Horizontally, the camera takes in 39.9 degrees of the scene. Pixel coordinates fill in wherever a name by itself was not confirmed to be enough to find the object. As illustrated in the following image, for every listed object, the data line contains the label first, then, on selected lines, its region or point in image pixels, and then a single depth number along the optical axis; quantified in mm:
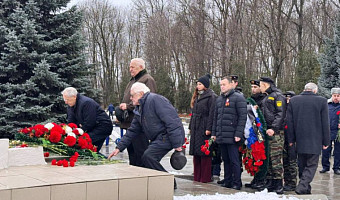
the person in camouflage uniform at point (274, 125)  7953
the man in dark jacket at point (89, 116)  8172
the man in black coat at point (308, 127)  7742
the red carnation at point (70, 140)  7109
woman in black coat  8766
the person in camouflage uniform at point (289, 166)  8414
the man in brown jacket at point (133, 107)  7699
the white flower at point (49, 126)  7466
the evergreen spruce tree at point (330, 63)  19431
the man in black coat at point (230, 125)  7984
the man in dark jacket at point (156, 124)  6551
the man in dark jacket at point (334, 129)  10594
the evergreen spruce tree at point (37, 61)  12156
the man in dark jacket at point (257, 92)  8438
